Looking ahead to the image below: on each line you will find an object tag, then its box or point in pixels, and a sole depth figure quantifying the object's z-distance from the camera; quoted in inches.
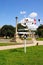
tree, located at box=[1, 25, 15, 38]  1450.3
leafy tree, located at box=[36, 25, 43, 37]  1588.8
